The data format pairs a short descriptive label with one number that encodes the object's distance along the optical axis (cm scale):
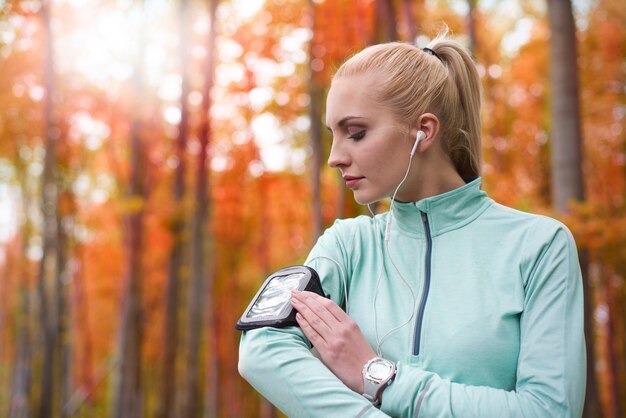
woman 151
